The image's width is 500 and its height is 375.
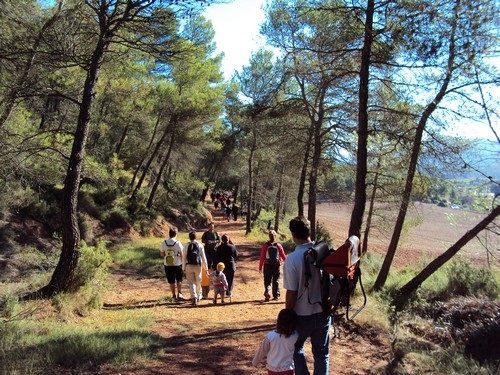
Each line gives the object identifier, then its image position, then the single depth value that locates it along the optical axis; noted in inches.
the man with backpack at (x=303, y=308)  136.4
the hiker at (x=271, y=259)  330.3
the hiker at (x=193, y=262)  330.6
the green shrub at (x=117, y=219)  711.1
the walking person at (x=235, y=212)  1252.2
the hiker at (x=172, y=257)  338.0
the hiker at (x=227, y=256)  349.1
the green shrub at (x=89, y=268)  286.2
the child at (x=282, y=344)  135.0
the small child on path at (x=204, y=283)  349.4
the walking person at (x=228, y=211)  1220.8
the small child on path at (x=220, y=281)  335.0
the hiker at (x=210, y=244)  383.9
